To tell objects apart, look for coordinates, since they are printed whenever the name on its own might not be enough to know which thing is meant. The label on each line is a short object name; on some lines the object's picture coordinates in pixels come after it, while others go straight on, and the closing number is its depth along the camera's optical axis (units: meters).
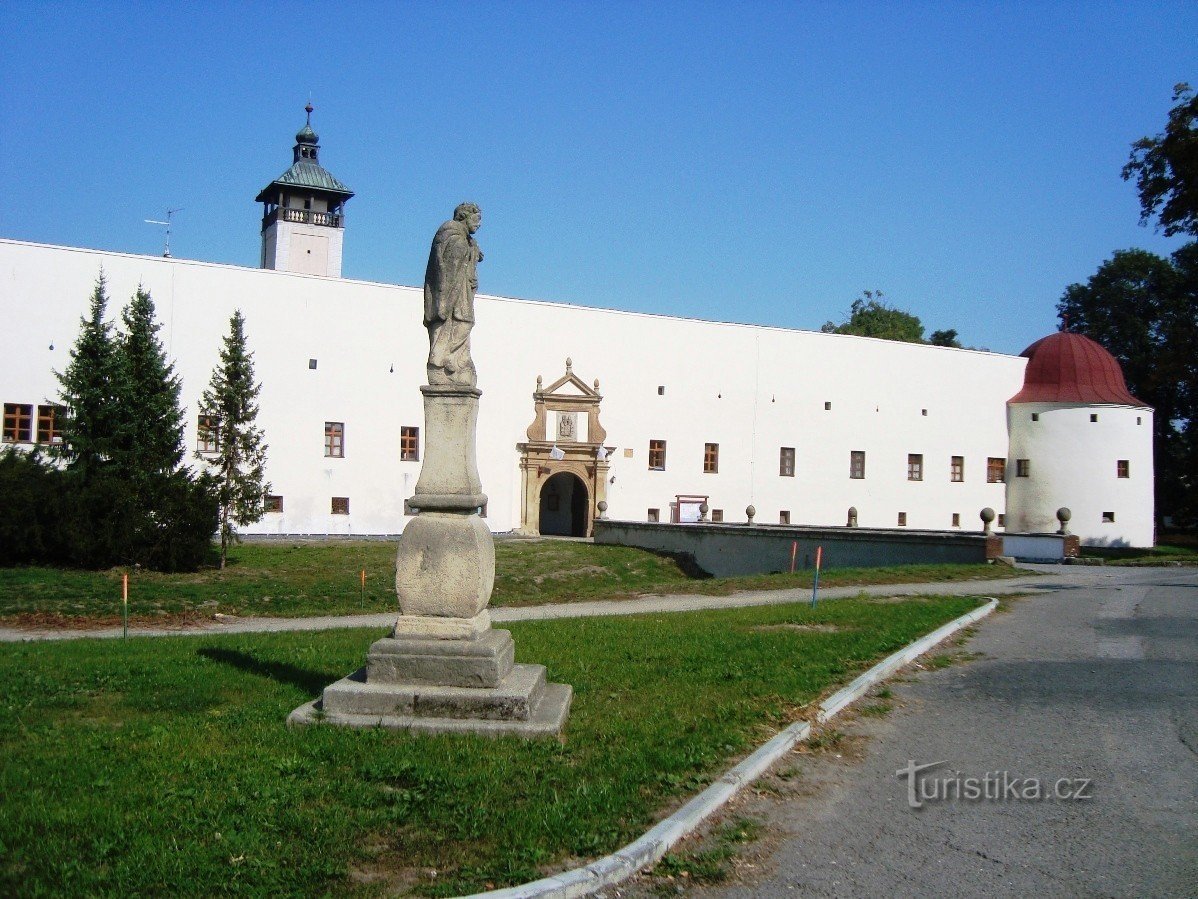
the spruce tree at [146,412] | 27.78
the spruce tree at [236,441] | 27.44
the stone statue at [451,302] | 7.77
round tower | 49.38
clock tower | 63.25
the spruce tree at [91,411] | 27.61
